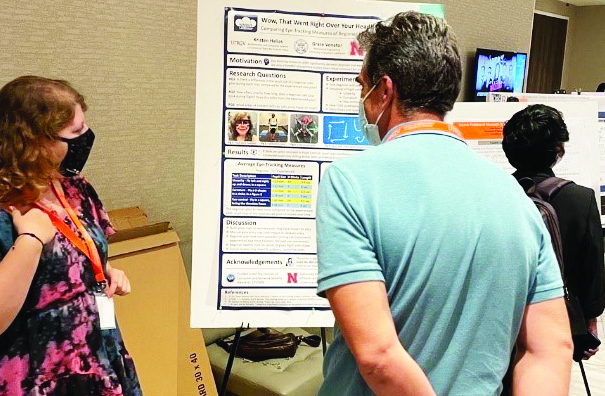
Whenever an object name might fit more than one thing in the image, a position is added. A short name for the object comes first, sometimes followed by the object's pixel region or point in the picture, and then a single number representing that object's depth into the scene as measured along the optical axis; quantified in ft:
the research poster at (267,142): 5.89
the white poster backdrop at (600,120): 9.61
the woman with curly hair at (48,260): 3.94
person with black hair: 6.26
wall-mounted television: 17.74
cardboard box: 7.29
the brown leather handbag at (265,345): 8.71
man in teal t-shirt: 2.78
